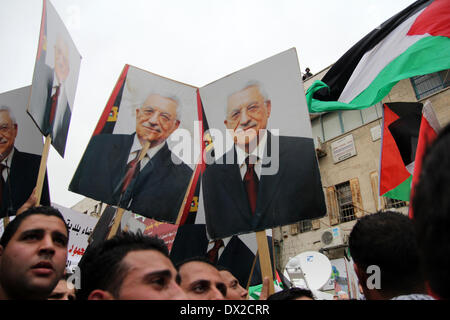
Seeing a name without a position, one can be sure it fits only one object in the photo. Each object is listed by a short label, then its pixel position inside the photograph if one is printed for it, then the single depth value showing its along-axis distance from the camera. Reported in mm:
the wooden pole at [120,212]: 3785
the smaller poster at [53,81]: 3510
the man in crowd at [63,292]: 2171
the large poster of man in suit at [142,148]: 3971
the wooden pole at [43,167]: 3203
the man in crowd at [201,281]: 2186
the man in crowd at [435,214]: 528
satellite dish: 6086
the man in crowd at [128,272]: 1560
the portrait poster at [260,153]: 3201
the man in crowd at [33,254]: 1862
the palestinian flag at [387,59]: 4250
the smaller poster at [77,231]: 6773
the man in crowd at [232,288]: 2754
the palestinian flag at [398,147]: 4418
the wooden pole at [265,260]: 2844
